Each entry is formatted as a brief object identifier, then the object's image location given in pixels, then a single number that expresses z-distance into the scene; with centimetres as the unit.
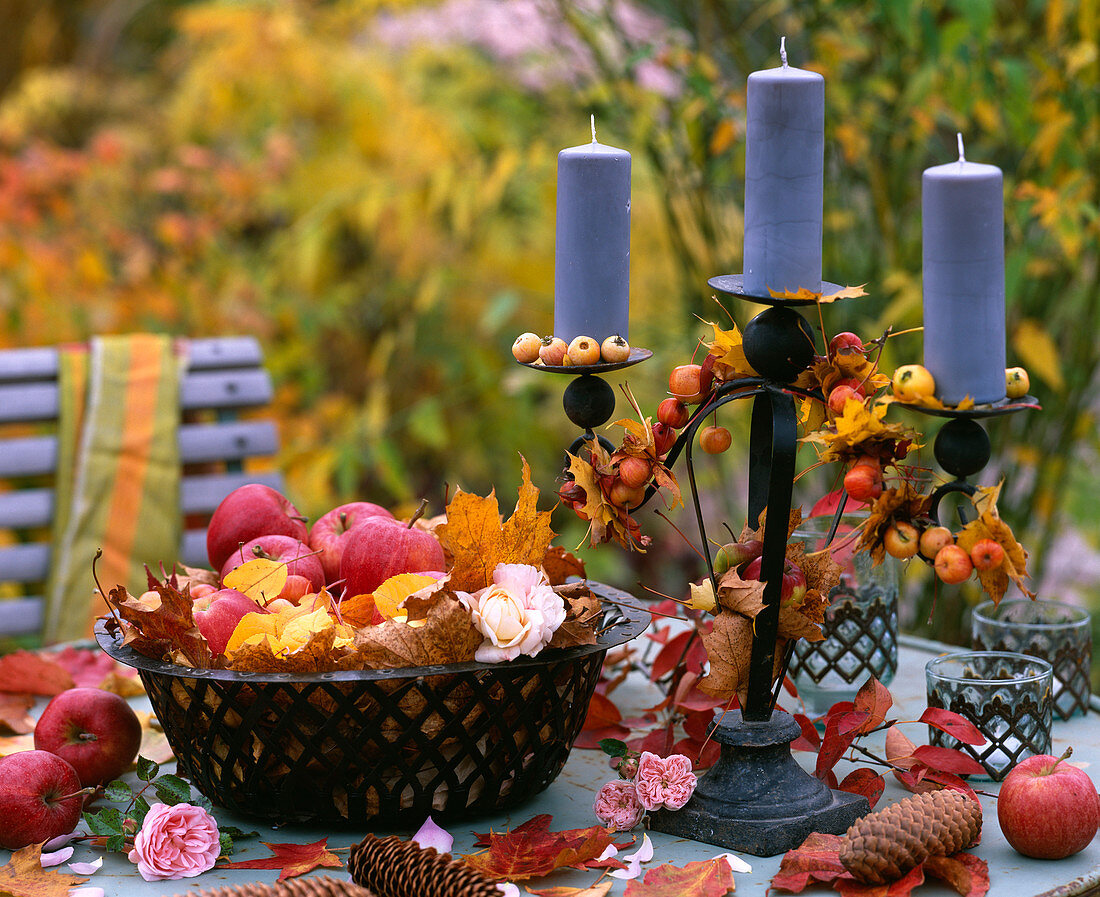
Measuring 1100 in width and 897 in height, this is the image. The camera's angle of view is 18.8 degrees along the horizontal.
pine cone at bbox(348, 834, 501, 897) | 238
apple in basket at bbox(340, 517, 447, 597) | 258
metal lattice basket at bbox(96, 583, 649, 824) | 244
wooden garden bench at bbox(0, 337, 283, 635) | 375
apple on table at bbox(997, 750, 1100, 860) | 244
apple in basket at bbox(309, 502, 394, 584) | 265
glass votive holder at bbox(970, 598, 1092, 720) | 276
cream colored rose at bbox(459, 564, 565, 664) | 244
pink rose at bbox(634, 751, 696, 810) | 250
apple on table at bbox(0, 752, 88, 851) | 249
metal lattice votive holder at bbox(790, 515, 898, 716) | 280
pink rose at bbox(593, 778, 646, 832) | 251
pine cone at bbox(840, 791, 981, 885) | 240
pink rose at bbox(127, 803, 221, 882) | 246
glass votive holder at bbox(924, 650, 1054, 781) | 258
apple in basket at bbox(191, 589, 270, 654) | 250
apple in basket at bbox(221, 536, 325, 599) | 260
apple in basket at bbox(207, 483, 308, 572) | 268
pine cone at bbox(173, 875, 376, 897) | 237
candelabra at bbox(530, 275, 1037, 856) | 243
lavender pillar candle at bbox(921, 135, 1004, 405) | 239
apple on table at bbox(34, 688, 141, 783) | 259
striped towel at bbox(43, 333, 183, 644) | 374
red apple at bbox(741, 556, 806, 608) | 247
